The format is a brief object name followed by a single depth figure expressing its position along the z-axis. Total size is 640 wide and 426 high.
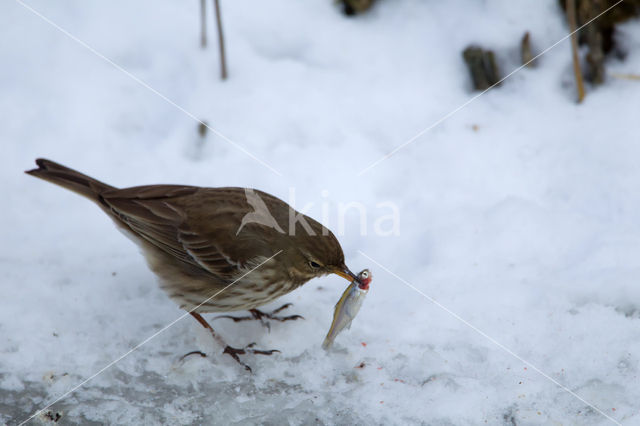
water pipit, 4.02
